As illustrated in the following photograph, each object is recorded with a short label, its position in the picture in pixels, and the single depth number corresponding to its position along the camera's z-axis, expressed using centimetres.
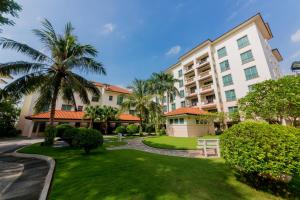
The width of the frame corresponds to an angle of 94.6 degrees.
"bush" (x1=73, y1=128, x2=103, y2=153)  981
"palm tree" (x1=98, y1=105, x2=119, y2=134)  2777
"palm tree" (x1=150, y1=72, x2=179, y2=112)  3410
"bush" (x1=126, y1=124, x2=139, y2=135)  2998
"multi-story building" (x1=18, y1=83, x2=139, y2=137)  2622
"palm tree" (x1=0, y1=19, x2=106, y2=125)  1210
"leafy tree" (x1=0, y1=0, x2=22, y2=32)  892
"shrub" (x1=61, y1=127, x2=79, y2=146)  1219
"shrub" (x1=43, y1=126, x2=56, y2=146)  1374
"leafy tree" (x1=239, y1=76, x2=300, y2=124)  1455
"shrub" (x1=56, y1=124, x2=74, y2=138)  2043
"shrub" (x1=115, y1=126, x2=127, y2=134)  2967
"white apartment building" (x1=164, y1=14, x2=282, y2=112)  2636
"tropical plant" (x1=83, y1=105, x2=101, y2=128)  2690
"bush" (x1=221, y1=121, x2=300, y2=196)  364
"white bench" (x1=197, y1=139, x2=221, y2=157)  946
